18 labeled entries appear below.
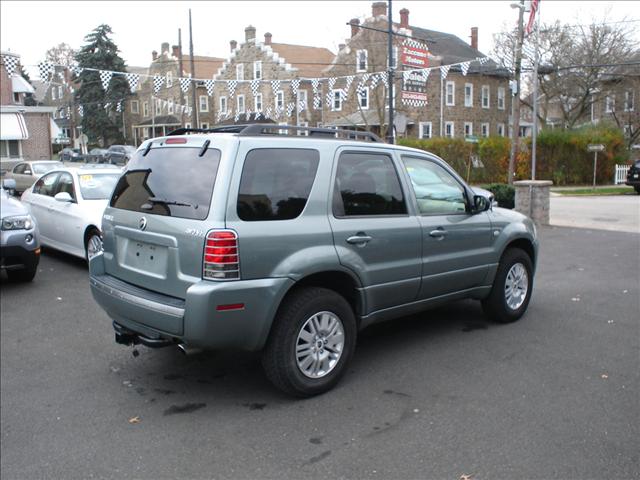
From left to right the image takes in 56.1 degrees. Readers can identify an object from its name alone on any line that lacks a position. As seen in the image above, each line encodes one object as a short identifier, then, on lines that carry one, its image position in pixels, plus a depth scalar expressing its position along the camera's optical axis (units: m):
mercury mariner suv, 3.84
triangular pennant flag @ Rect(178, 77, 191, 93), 21.33
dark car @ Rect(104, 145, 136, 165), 35.42
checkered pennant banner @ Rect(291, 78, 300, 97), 22.06
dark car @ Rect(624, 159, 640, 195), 24.77
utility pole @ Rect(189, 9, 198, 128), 31.77
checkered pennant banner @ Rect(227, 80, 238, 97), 23.26
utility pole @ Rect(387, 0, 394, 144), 21.54
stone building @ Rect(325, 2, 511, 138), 40.17
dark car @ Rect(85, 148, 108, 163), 36.41
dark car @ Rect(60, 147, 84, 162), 42.12
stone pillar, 14.45
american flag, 20.05
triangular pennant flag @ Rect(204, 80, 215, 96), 21.35
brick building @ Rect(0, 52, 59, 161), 37.75
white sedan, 8.79
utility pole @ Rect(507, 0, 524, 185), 21.94
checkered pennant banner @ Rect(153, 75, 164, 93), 20.39
